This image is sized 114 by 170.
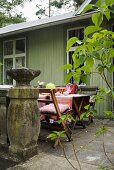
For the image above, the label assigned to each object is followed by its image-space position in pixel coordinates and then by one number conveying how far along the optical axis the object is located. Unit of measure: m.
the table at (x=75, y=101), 4.36
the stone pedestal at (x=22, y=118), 2.96
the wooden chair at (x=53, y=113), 3.72
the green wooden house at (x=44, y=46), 7.23
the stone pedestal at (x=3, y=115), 3.41
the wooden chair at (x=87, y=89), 6.02
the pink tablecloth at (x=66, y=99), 4.34
